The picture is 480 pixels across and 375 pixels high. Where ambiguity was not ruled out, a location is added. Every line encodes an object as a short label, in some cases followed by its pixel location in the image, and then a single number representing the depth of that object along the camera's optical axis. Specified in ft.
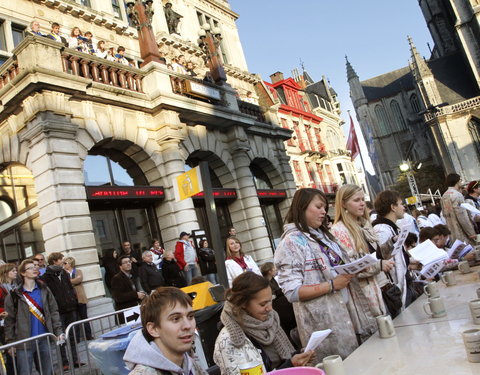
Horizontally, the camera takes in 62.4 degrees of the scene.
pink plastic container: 5.93
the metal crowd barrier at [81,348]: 17.80
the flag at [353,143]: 74.75
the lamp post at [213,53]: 53.42
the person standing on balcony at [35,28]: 37.01
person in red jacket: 36.50
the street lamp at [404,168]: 83.35
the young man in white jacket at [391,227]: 13.74
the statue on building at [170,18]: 66.59
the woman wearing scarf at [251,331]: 9.09
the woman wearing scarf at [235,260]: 24.93
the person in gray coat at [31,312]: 18.94
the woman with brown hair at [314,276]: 10.07
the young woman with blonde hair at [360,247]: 10.99
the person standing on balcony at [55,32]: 38.91
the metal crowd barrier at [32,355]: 16.92
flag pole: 72.77
